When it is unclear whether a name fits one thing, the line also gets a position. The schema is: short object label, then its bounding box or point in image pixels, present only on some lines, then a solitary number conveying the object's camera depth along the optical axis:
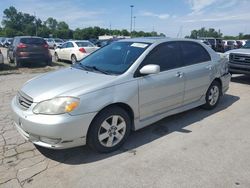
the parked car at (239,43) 22.21
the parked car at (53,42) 25.99
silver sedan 2.37
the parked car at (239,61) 6.27
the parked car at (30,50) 9.07
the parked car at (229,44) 20.34
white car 10.39
